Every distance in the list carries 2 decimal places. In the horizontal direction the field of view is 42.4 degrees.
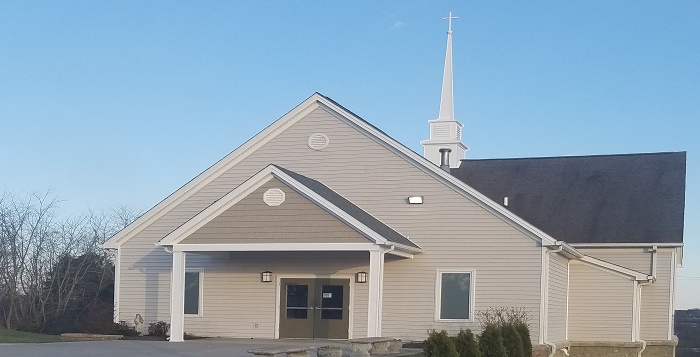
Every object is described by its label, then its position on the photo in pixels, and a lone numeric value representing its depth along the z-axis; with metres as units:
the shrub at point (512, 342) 19.20
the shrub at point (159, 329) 25.38
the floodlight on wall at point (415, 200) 24.59
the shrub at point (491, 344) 18.00
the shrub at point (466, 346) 16.73
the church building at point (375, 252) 22.73
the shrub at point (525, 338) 20.31
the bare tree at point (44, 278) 33.66
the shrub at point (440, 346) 15.97
